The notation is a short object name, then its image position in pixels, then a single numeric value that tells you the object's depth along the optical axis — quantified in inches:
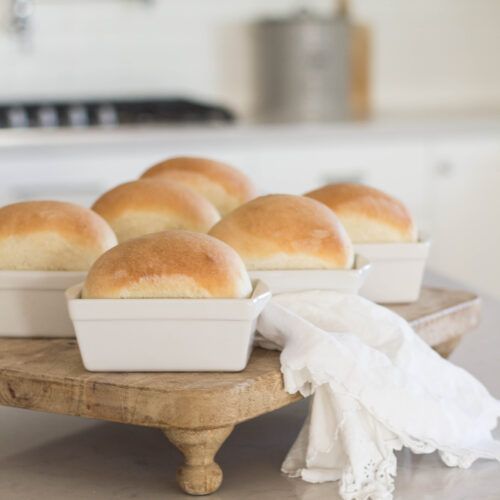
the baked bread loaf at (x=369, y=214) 62.8
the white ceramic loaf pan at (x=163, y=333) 52.8
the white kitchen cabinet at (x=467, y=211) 160.4
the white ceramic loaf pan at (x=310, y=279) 57.6
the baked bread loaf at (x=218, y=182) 67.6
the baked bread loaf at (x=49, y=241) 58.5
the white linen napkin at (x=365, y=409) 52.7
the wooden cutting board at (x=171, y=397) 51.7
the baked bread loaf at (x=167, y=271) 53.1
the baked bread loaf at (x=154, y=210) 62.3
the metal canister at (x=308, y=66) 167.2
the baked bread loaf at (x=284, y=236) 57.8
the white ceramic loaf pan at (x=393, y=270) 62.8
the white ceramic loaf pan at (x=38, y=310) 58.3
